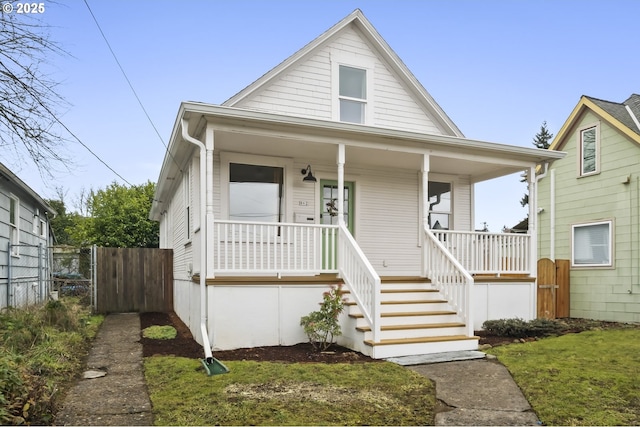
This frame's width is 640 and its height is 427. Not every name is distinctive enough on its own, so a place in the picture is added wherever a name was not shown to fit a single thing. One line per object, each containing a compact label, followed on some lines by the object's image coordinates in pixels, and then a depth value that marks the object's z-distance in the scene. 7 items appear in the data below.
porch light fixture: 9.35
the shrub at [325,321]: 7.03
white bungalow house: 7.16
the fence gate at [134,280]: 12.78
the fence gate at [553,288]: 11.73
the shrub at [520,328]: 8.46
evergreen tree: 37.75
